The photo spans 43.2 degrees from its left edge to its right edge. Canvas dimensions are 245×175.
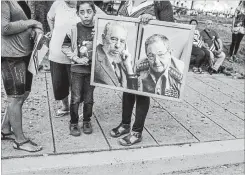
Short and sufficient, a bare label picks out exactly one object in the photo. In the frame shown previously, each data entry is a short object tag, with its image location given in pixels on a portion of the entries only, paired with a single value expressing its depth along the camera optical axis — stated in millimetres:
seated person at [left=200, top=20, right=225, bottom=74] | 8398
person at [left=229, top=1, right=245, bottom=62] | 9851
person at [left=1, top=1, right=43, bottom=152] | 3104
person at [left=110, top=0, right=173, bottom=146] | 3463
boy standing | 3566
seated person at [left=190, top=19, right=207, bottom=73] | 8102
